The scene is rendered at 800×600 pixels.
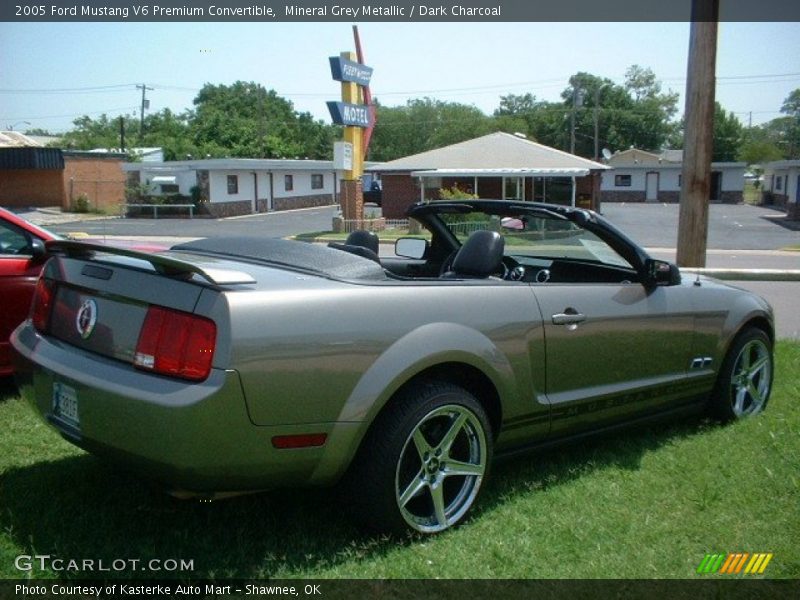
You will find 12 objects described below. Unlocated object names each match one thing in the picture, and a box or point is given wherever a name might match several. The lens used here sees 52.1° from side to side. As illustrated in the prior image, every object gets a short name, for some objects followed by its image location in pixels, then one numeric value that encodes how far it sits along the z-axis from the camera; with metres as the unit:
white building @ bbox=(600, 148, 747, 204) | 60.81
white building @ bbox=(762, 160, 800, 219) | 43.78
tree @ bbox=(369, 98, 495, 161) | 98.39
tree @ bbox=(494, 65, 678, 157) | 94.56
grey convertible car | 2.92
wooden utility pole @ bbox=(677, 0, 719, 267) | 9.78
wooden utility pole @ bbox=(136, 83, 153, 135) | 80.69
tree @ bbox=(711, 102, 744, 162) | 81.81
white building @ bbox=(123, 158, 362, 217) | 43.88
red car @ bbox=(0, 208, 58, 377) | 5.40
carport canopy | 36.00
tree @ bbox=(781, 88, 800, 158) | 106.10
